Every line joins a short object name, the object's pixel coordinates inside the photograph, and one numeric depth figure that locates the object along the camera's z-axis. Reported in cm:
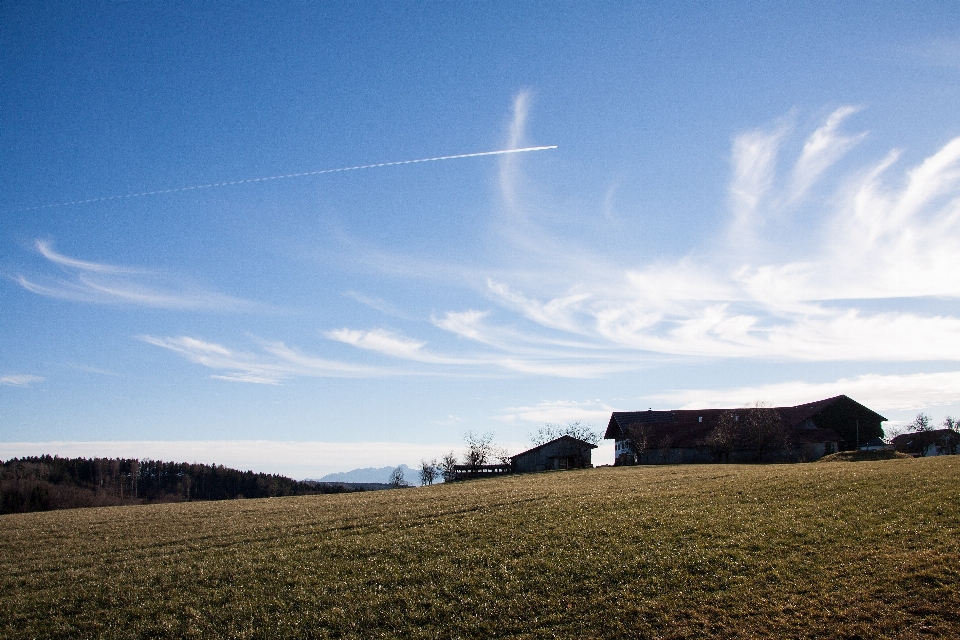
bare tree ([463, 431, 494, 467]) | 9675
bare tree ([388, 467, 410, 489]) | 14530
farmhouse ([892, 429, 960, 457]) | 10205
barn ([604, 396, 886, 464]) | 8312
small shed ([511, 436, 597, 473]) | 9019
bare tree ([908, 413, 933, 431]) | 12400
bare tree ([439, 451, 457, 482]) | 8564
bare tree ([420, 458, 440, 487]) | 11081
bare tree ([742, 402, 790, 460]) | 8194
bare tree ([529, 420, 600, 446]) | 10588
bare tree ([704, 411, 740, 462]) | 8285
